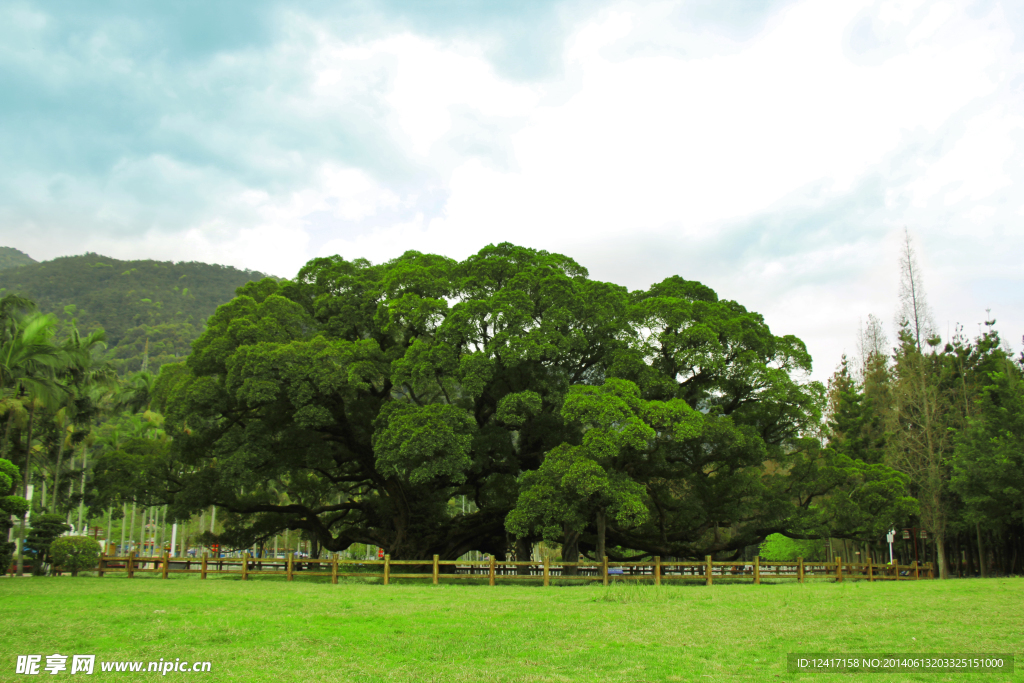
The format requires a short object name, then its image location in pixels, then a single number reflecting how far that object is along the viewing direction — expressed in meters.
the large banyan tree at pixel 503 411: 21.42
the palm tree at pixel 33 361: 21.31
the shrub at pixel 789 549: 49.00
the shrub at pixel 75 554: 23.69
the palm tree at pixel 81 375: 25.17
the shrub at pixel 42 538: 24.11
